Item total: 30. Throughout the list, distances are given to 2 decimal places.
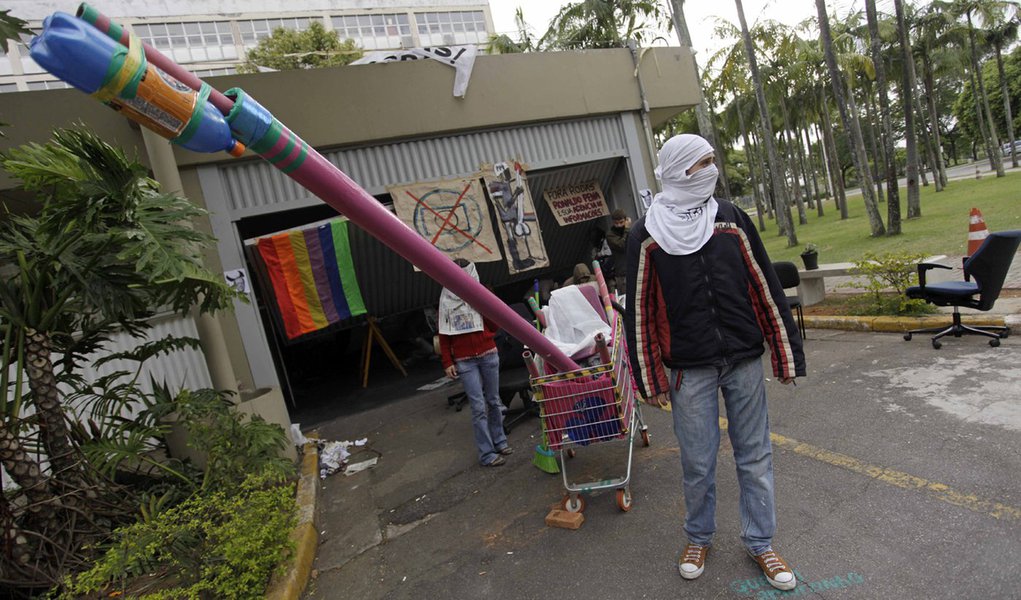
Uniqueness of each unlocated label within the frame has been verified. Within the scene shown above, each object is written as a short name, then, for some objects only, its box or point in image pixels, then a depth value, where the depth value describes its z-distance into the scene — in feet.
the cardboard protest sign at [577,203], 30.17
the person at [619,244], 23.97
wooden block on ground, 11.20
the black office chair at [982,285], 15.87
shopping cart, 11.41
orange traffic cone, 22.02
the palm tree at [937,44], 75.56
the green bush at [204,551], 9.36
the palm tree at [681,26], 43.62
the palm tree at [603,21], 54.34
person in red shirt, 15.21
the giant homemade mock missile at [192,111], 4.69
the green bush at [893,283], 20.12
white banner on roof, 23.29
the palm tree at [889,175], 43.36
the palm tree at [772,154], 51.78
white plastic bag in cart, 13.55
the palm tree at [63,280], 10.62
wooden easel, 32.37
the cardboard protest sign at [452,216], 23.39
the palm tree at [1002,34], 88.43
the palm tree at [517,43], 67.97
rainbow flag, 23.85
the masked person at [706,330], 8.26
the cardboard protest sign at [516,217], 24.91
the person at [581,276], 21.23
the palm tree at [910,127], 47.79
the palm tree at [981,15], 76.64
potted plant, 25.91
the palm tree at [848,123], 43.88
